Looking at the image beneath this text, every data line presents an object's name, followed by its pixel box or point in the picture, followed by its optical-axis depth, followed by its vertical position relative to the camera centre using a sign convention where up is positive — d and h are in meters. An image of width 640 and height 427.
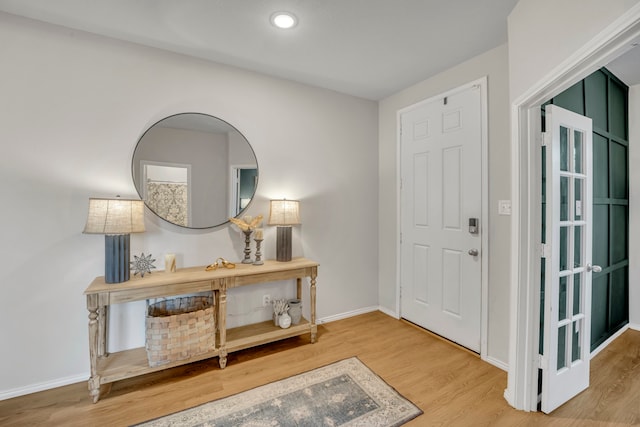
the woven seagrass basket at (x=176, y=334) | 2.01 -0.86
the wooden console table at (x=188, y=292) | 1.87 -0.63
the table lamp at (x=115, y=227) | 1.89 -0.09
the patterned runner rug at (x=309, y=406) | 1.70 -1.21
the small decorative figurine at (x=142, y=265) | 2.17 -0.39
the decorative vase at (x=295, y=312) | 2.74 -0.92
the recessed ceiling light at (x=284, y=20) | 1.93 +1.33
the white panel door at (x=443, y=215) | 2.51 +0.00
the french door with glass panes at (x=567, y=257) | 1.76 -0.27
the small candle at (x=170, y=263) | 2.26 -0.38
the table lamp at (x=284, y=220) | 2.65 -0.05
